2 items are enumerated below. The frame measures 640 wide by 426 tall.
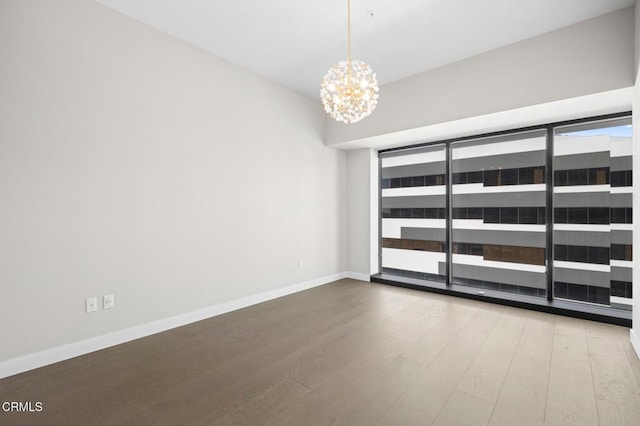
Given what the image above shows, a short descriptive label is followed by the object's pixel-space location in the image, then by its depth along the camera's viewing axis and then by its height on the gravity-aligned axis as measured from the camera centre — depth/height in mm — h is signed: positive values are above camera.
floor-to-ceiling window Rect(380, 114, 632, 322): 3293 -78
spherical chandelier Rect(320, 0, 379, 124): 2211 +917
